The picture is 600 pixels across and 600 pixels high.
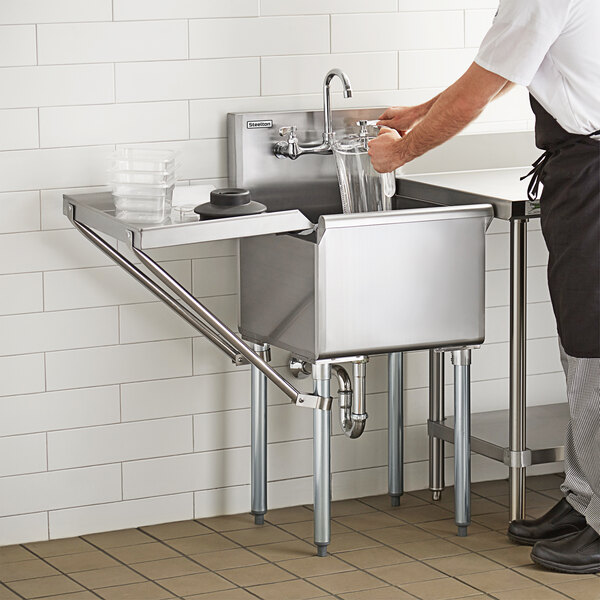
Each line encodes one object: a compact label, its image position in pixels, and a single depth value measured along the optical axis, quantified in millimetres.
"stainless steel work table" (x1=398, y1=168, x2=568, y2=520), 5619
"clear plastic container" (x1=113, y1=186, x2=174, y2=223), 5129
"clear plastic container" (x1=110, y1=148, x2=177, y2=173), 5219
